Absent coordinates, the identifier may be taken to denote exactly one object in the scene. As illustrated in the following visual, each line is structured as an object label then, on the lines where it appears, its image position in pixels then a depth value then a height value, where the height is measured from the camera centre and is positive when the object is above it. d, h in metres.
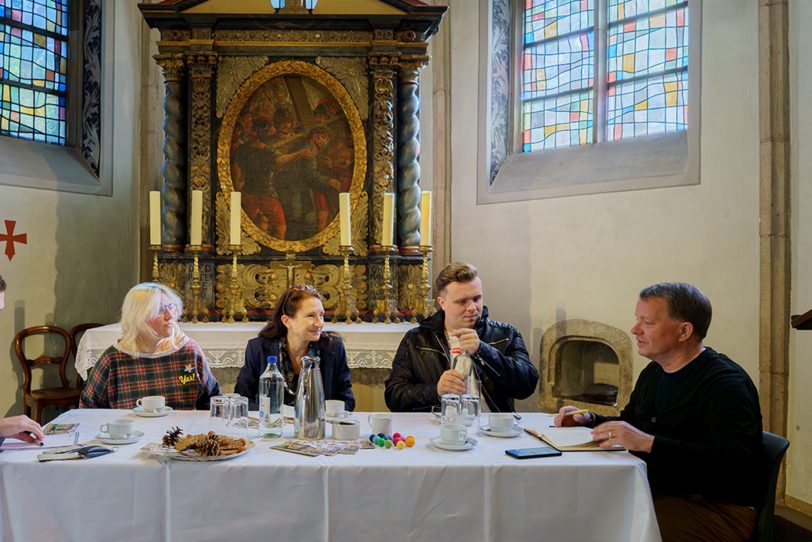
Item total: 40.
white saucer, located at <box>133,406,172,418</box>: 3.17 -0.59
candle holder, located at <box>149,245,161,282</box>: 6.26 +0.04
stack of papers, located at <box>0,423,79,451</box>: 2.66 -0.61
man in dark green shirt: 2.54 -0.55
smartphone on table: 2.53 -0.60
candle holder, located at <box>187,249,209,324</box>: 6.23 -0.14
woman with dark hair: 3.63 -0.36
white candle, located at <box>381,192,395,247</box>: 6.23 +0.43
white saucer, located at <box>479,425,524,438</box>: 2.85 -0.60
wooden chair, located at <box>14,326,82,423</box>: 6.25 -0.99
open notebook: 2.67 -0.60
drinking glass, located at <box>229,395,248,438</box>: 2.92 -0.54
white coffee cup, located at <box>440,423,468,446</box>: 2.63 -0.56
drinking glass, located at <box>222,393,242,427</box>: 2.91 -0.51
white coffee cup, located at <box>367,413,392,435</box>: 2.77 -0.55
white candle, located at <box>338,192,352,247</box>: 6.01 +0.44
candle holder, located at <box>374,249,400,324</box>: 6.31 -0.26
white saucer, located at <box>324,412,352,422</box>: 2.87 -0.57
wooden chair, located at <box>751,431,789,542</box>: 2.57 -0.75
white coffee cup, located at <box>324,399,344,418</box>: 3.03 -0.54
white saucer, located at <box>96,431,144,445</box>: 2.69 -0.60
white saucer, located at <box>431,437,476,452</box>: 2.60 -0.59
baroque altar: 6.53 +1.13
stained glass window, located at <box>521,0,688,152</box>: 6.70 +1.93
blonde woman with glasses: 3.53 -0.42
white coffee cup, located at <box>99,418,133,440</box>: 2.70 -0.56
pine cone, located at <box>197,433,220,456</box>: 2.46 -0.57
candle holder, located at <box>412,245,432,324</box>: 6.56 -0.15
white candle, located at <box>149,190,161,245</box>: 6.08 +0.45
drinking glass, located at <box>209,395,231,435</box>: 2.92 -0.55
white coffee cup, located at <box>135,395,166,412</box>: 3.19 -0.55
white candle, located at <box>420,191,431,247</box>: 6.12 +0.45
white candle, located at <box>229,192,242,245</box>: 5.98 +0.43
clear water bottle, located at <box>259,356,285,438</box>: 2.87 -0.49
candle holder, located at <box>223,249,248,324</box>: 6.42 -0.27
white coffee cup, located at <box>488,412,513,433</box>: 2.87 -0.57
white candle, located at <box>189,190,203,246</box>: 6.18 +0.45
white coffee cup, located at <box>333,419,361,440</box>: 2.75 -0.57
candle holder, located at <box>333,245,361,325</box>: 6.14 -0.24
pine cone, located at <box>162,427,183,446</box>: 2.56 -0.56
